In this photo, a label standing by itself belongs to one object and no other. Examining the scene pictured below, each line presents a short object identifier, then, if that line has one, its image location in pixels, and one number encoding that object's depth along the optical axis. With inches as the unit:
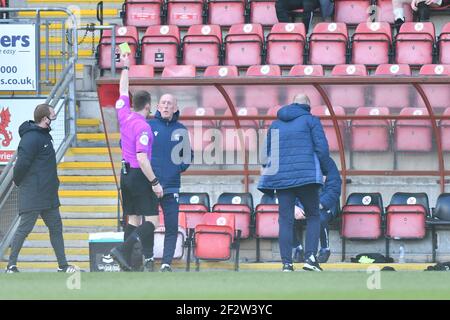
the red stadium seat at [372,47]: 733.3
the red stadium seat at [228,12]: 791.1
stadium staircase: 665.6
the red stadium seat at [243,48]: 745.0
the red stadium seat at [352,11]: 780.0
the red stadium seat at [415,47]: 730.2
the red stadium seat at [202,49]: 749.3
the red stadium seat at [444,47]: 722.2
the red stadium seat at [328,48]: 735.7
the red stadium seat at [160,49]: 756.6
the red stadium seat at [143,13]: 799.7
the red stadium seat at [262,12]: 789.2
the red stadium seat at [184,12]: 798.5
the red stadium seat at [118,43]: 756.6
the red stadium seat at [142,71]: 725.9
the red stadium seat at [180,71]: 718.5
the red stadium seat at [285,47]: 738.8
